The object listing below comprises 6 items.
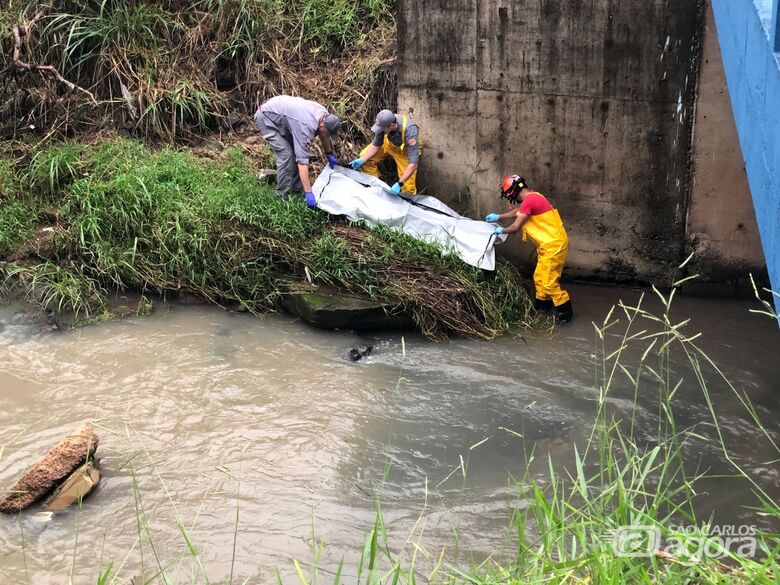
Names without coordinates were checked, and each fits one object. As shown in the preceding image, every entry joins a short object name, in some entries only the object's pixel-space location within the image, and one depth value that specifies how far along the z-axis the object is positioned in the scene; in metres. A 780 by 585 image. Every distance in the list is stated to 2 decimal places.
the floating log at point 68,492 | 5.26
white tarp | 7.76
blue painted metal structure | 3.98
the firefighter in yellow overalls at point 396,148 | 8.06
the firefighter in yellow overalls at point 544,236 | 7.77
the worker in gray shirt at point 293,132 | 7.98
